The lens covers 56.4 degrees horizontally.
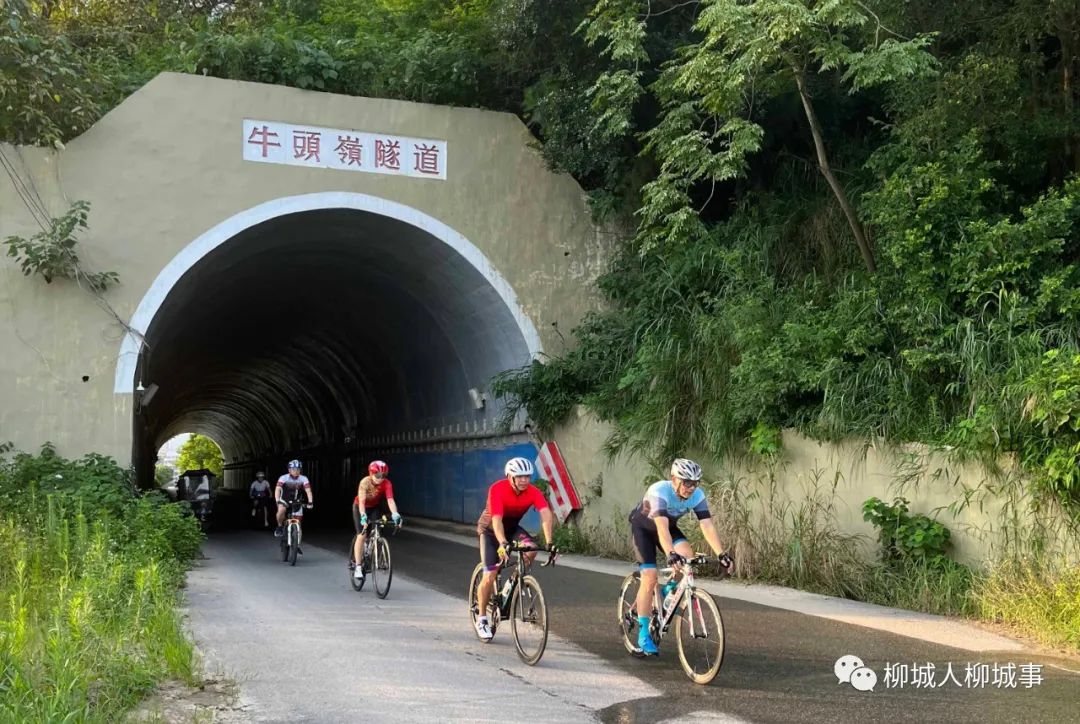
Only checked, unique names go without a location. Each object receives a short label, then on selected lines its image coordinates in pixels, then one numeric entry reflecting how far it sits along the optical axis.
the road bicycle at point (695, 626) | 6.05
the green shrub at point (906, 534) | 9.37
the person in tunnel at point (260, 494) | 23.02
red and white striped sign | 16.03
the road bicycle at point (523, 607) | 6.80
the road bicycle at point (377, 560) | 10.34
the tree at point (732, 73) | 10.36
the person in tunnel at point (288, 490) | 14.36
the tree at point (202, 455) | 75.50
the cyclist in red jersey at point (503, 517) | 7.35
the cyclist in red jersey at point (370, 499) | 10.73
